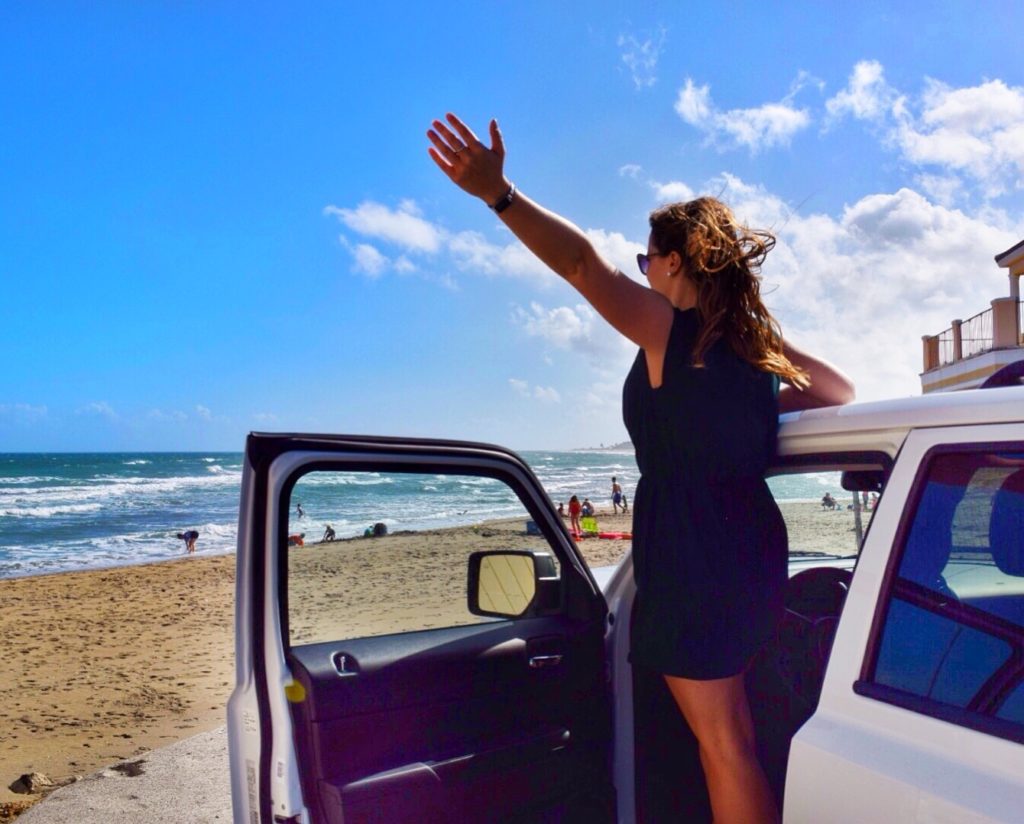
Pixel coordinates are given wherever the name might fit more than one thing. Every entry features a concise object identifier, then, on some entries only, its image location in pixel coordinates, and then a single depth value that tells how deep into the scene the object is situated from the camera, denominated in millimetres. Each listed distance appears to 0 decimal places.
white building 21797
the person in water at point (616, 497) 41144
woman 1996
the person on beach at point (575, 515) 27859
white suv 1589
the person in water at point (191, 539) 28438
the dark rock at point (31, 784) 6082
